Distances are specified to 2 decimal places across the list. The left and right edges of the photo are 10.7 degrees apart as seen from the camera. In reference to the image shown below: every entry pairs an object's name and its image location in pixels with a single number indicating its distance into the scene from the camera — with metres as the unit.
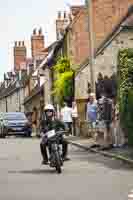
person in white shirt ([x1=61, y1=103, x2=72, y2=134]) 36.00
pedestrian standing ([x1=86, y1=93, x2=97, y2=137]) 26.50
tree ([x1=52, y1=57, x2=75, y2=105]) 42.75
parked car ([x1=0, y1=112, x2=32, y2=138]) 43.03
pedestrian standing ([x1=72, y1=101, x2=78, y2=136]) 37.31
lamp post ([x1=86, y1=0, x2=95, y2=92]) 29.33
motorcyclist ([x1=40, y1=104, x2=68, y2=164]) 17.16
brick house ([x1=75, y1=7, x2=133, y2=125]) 31.80
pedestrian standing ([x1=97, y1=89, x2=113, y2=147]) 23.03
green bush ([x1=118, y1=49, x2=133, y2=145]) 20.83
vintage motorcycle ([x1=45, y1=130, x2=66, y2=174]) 16.55
